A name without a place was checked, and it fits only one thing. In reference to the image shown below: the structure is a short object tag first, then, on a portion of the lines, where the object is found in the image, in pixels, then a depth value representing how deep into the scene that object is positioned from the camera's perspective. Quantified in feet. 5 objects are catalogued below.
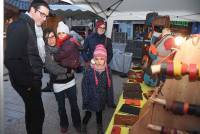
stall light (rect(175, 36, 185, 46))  2.41
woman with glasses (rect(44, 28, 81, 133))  5.53
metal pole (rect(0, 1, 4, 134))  2.68
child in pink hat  5.34
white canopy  8.05
